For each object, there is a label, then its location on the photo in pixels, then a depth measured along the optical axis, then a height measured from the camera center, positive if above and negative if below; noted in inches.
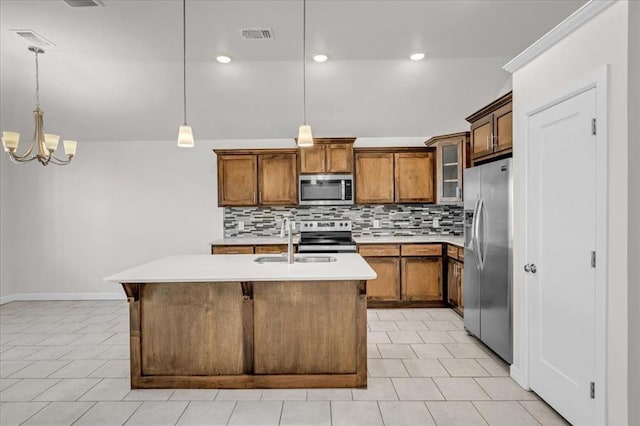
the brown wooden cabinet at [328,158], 205.0 +28.1
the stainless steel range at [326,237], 196.2 -16.4
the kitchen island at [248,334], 110.0 -37.1
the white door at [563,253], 83.5 -11.5
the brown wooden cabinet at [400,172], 208.4 +20.6
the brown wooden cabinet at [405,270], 195.5 -32.5
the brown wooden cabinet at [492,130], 123.9 +28.6
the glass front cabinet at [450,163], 190.9 +24.0
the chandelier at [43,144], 132.8 +24.0
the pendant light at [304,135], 112.8 +22.6
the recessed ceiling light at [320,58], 153.2 +63.2
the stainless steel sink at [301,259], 126.0 -17.3
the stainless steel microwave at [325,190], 205.8 +10.4
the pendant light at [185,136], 109.3 +21.5
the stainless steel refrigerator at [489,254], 120.0 -16.7
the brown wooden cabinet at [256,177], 208.8 +18.1
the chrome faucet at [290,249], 120.2 -13.2
